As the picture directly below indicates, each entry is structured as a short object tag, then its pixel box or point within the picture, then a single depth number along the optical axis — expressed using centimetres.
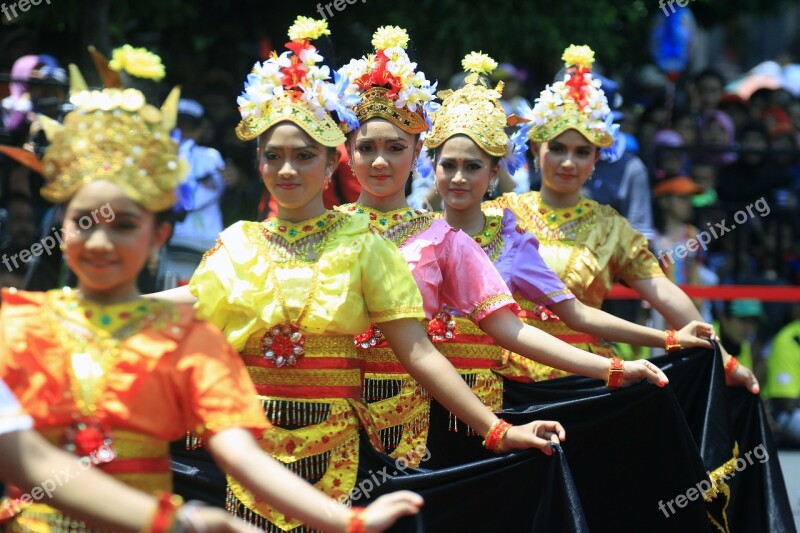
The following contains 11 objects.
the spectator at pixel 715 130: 2237
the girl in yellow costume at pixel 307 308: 761
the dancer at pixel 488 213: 1046
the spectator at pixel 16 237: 1500
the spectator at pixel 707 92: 2400
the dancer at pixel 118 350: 578
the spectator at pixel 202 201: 1648
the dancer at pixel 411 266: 901
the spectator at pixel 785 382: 1816
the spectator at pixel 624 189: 1727
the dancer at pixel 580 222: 1167
